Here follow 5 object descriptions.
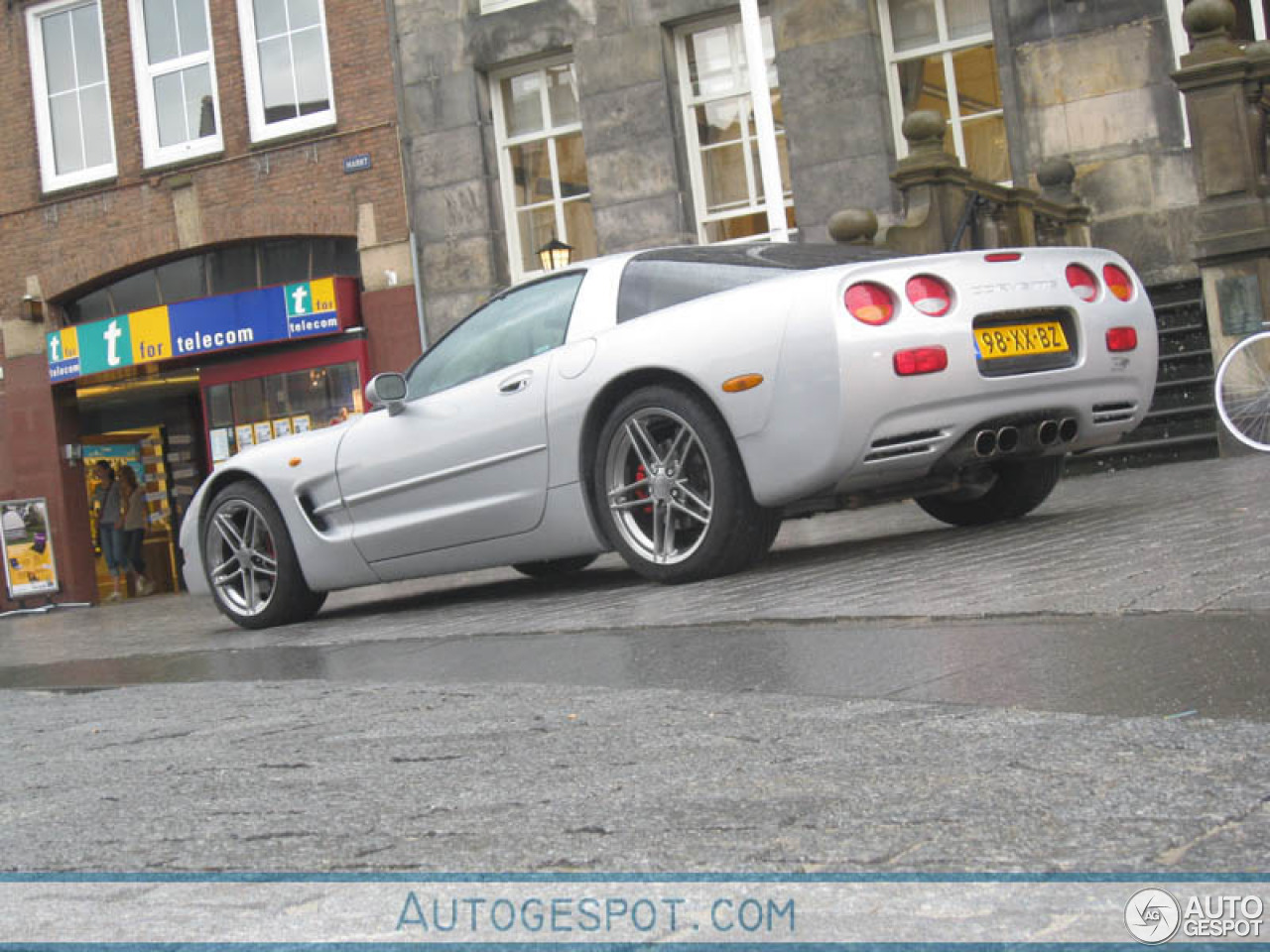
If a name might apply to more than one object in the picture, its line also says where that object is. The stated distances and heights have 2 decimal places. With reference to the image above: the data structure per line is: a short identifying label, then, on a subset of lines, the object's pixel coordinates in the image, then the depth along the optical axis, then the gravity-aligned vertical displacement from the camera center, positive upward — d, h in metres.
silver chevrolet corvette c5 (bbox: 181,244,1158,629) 6.26 +0.54
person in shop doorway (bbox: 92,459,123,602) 23.91 +1.44
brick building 20.00 +4.75
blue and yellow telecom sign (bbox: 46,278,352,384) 20.11 +3.46
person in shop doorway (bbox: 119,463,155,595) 24.19 +1.33
